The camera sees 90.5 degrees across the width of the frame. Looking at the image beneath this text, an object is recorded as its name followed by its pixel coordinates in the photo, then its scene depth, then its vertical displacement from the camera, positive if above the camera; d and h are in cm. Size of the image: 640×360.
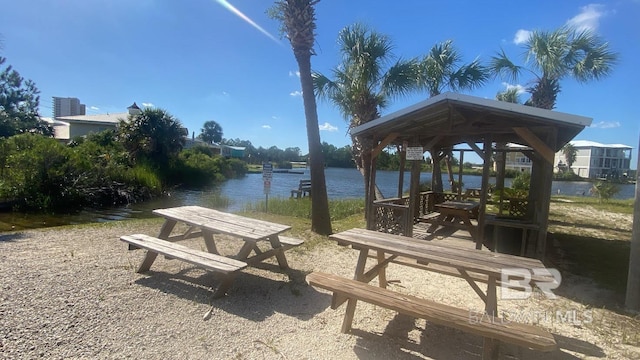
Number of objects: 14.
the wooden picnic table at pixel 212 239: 372 -116
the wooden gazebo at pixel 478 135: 523 +82
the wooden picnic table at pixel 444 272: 225 -106
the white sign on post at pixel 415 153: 645 +37
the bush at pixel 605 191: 1789 -46
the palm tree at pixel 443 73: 1249 +403
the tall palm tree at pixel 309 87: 735 +179
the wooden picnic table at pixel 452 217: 713 -102
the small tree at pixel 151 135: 2075 +131
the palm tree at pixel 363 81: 1075 +312
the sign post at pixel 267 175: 1012 -42
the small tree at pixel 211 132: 8825 +766
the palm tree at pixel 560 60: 1156 +451
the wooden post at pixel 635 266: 376 -98
